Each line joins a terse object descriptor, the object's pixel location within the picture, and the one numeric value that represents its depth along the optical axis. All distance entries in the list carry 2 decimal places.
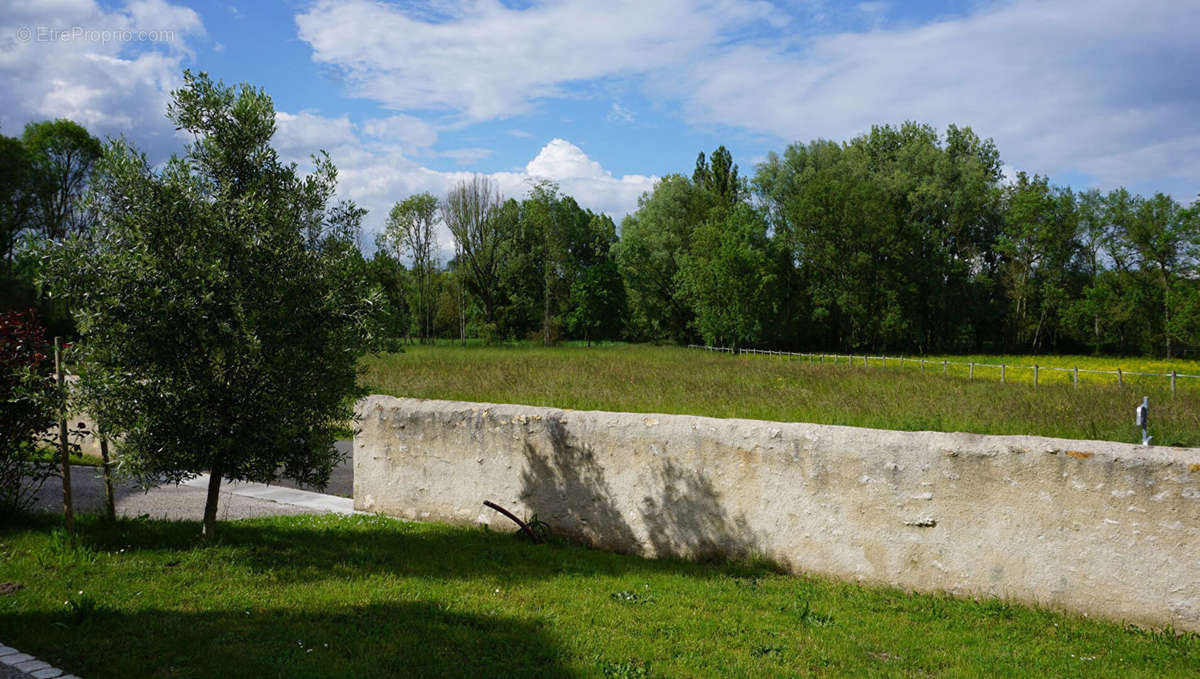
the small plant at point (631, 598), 5.66
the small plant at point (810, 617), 5.26
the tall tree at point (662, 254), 58.03
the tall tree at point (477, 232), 59.84
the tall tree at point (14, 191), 40.41
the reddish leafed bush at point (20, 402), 7.32
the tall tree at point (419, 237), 59.03
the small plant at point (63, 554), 6.27
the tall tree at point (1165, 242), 49.75
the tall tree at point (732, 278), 48.09
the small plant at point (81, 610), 4.92
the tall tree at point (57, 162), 42.22
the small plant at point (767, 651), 4.66
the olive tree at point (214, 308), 6.25
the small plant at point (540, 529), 8.02
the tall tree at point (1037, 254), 51.47
